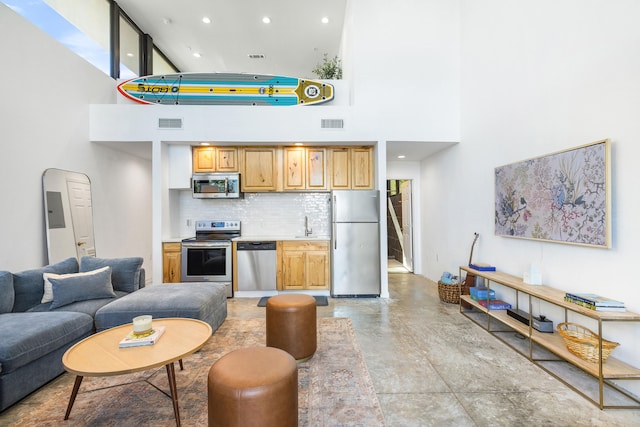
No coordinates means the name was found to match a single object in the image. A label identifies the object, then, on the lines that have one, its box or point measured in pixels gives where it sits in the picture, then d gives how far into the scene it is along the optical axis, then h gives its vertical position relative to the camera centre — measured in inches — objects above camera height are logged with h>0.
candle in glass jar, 76.7 -28.3
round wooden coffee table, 65.1 -33.0
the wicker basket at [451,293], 165.9 -45.0
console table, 78.5 -42.4
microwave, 189.9 +18.1
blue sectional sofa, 80.4 -32.9
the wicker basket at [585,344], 83.7 -38.4
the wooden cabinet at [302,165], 194.9 +31.2
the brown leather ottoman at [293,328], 100.9 -38.9
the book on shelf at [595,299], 82.4 -25.5
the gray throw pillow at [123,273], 133.1 -26.1
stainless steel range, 181.3 -28.7
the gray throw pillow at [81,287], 110.3 -27.8
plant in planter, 215.8 +105.1
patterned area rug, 73.5 -50.5
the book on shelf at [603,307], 82.1 -26.6
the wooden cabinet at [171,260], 182.5 -28.0
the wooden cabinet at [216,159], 193.8 +35.4
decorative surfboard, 186.1 +78.2
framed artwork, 90.2 +5.1
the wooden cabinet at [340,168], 195.6 +29.2
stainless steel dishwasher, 184.7 -31.7
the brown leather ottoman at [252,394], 54.5 -33.7
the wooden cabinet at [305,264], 185.8 -31.6
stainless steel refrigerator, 181.2 -17.9
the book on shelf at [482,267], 141.6 -26.5
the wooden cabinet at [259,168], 193.9 +29.3
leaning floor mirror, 144.0 +0.4
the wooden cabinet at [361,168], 195.9 +29.1
